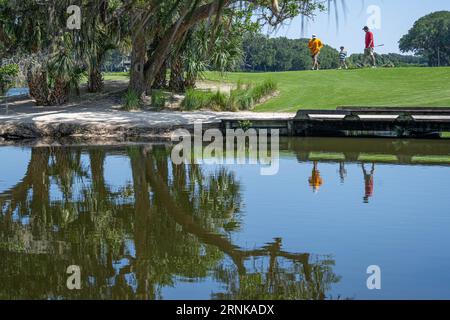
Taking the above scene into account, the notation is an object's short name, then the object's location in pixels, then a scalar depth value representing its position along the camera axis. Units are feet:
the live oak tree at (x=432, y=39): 350.02
